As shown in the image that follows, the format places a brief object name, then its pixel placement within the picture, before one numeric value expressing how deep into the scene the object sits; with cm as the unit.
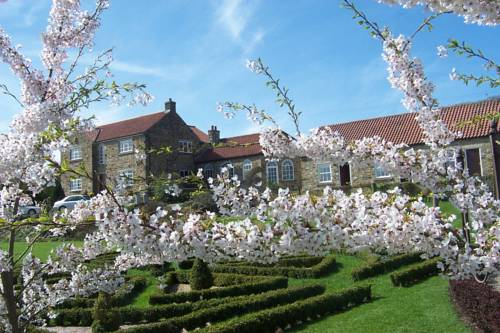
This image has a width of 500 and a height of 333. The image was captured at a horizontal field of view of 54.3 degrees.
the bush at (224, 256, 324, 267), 1440
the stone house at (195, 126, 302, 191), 3023
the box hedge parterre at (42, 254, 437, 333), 939
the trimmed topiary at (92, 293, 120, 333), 959
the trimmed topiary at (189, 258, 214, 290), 1264
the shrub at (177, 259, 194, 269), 1545
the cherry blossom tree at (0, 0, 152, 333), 392
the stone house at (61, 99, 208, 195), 3234
